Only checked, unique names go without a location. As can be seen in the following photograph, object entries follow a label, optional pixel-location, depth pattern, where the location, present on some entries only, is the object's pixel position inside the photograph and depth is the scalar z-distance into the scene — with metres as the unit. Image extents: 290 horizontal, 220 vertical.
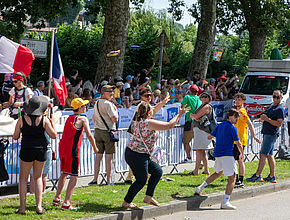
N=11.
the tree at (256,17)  58.02
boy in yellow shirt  17.96
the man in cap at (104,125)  16.80
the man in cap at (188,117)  19.68
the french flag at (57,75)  16.30
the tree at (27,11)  40.37
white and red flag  16.74
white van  37.38
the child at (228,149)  15.55
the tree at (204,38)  44.37
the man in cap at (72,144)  14.07
